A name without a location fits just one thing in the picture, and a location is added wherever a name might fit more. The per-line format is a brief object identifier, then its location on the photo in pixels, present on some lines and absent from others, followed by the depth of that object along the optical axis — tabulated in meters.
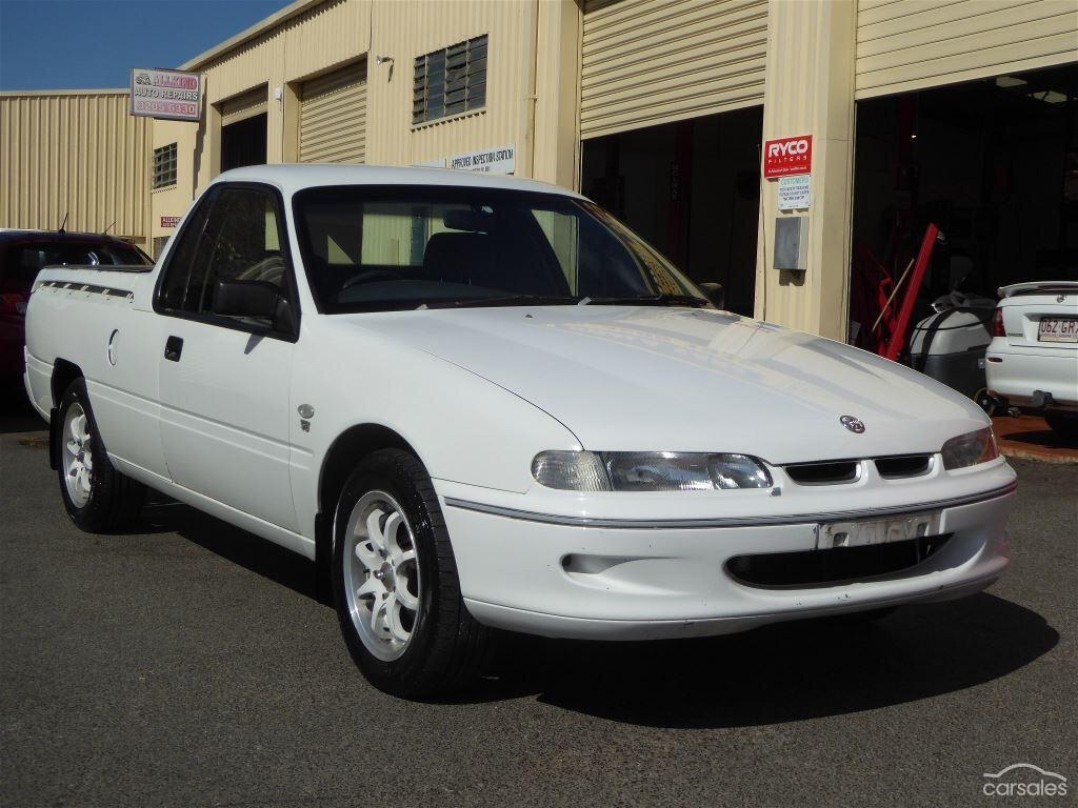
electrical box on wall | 11.09
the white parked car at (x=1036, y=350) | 8.98
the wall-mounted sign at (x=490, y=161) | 15.55
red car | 11.20
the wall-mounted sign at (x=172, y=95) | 26.62
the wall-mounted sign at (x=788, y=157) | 11.00
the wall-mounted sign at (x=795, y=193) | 11.04
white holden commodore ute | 3.35
